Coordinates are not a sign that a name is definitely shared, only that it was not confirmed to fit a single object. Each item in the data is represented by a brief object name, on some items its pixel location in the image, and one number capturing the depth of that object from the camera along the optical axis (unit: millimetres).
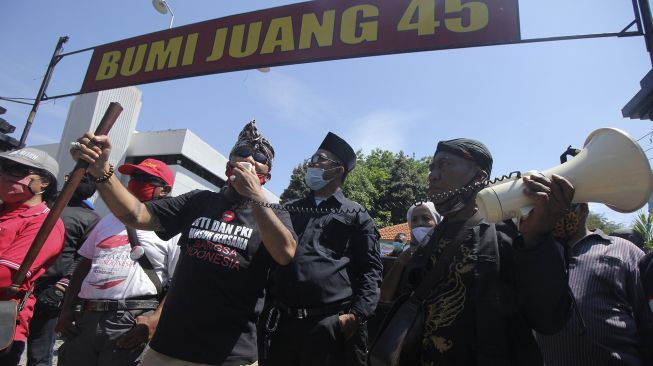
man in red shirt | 2375
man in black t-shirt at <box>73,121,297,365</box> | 1913
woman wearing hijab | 2000
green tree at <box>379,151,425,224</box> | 26438
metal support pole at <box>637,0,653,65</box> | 2859
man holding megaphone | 1298
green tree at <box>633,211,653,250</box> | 5569
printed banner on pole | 3322
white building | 16922
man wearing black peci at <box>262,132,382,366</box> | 2496
